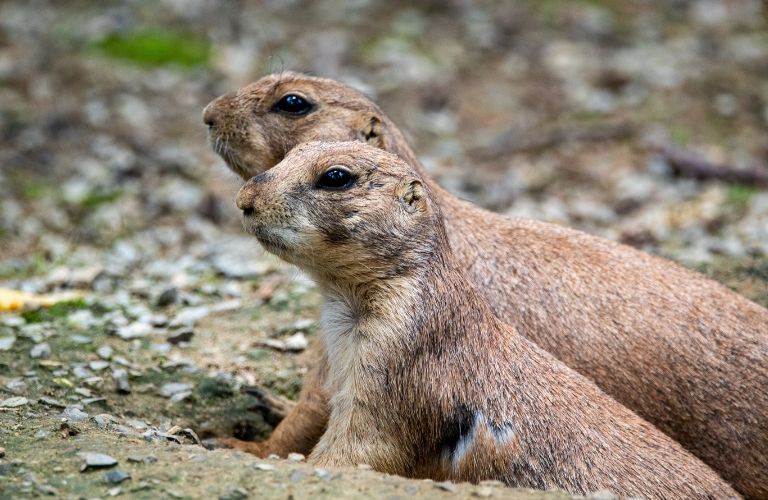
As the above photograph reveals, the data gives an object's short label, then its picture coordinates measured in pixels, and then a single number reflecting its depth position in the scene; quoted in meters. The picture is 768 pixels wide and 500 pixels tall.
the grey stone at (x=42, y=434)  10.91
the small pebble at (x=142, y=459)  10.25
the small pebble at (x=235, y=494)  9.62
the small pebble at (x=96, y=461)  10.10
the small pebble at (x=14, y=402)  12.15
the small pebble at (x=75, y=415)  11.84
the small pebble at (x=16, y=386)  13.06
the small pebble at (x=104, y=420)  11.71
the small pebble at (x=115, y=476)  9.87
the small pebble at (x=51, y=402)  12.60
